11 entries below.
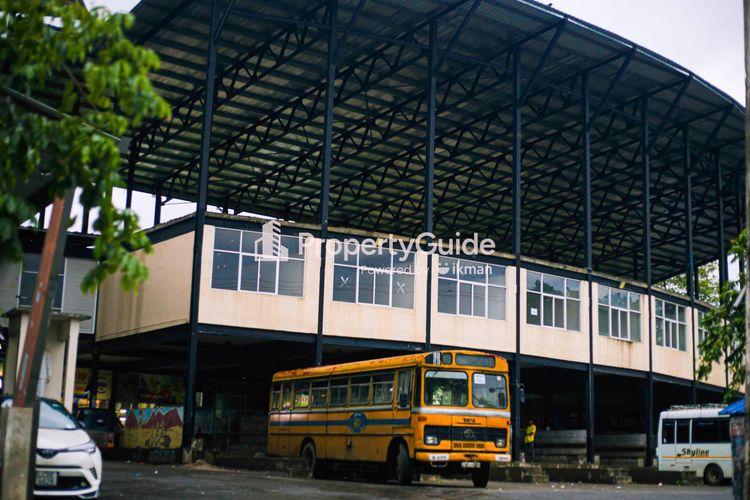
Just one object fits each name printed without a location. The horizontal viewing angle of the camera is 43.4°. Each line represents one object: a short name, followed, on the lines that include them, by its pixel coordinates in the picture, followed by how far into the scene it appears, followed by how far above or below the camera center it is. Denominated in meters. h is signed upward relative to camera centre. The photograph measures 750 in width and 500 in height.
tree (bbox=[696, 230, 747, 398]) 19.30 +2.13
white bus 32.78 -0.48
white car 12.89 -0.78
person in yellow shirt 39.62 -0.48
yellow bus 22.11 +0.11
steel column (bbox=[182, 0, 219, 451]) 32.44 +6.10
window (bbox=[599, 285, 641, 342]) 43.84 +5.25
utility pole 10.64 +0.12
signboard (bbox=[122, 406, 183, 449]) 33.78 -0.66
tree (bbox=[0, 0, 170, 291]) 8.56 +2.66
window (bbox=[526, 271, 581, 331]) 41.19 +5.39
